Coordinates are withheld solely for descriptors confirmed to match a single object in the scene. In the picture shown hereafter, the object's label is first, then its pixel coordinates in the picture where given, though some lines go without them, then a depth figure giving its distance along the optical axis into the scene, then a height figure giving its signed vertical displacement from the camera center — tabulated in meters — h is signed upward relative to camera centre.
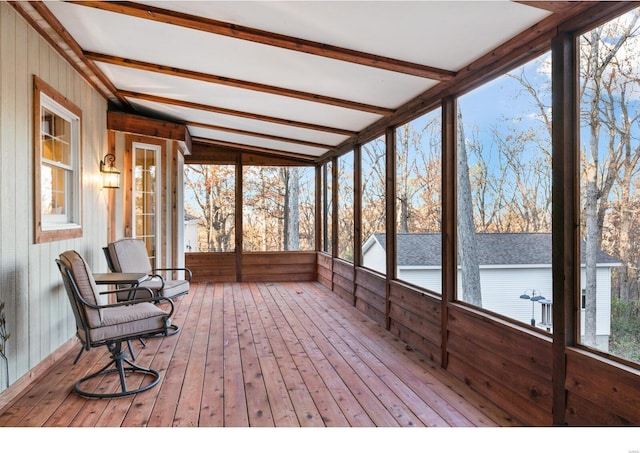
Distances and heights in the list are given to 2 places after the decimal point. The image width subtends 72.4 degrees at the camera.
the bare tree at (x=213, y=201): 8.68 +0.53
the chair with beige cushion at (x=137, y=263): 4.78 -0.41
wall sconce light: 5.15 +0.62
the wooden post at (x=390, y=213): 4.93 +0.15
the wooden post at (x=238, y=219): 8.80 +0.16
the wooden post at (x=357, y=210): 6.28 +0.24
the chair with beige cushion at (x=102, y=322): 2.99 -0.68
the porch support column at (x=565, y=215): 2.34 +0.06
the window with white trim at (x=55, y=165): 3.47 +0.57
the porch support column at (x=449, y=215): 3.62 +0.09
